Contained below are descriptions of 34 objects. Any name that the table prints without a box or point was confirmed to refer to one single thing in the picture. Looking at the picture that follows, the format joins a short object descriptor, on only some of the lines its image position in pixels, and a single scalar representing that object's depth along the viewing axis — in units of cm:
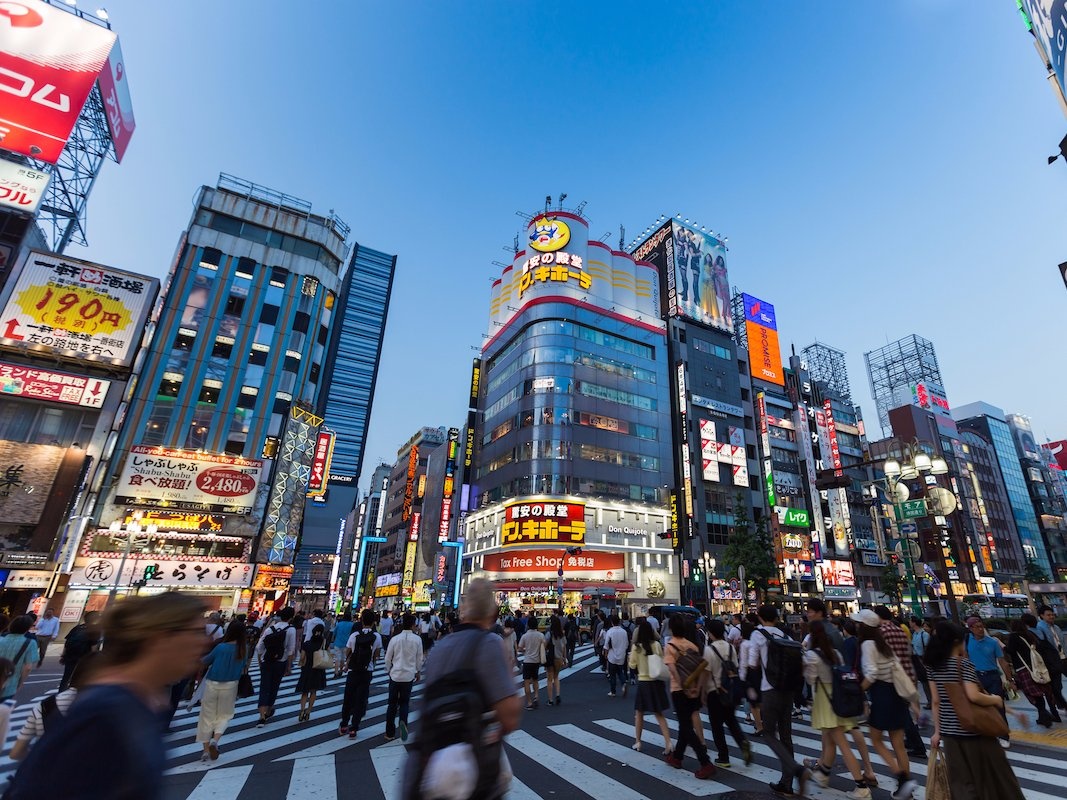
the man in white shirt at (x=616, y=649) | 1248
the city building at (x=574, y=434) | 4459
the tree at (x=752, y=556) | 4134
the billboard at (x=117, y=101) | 3569
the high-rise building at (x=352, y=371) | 11975
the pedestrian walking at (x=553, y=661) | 1162
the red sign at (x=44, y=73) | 3098
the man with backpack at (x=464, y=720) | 296
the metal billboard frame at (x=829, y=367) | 8462
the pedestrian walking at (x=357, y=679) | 894
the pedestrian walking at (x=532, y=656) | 1104
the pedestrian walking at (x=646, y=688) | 771
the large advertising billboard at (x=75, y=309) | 3000
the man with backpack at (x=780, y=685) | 618
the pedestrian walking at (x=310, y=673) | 1020
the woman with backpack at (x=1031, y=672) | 916
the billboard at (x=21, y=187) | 3112
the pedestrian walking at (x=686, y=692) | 662
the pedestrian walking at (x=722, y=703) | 686
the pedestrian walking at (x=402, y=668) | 845
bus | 3666
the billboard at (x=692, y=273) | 6247
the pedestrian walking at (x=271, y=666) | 988
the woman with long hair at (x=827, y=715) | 591
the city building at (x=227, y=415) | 3369
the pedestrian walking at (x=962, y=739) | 407
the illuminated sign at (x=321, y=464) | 4259
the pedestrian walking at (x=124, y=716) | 154
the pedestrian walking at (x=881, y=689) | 624
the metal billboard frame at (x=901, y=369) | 8488
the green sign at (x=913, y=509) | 1422
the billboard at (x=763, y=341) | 6619
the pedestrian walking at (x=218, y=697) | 745
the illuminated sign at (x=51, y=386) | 2931
